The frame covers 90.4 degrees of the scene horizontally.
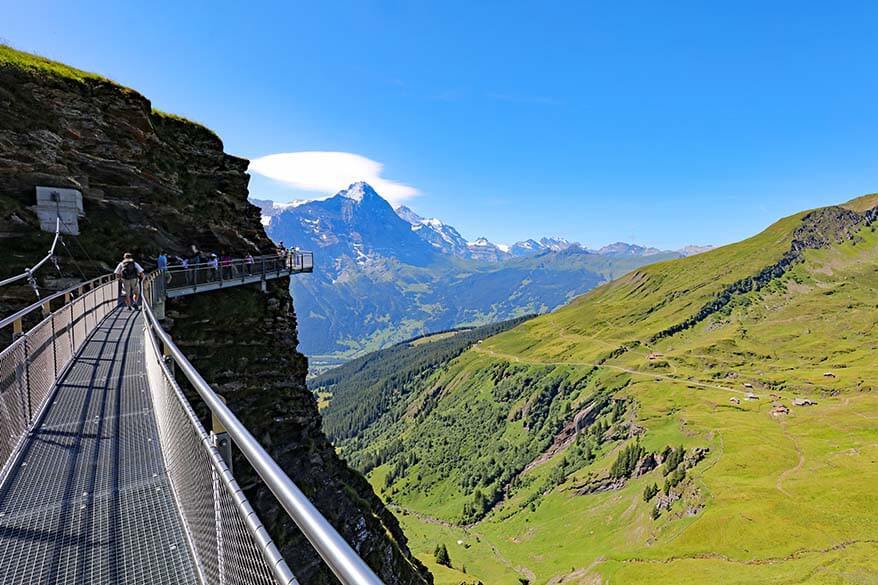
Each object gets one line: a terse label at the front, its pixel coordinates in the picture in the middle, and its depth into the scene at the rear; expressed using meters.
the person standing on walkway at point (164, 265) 23.16
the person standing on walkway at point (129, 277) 20.27
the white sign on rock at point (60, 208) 22.30
